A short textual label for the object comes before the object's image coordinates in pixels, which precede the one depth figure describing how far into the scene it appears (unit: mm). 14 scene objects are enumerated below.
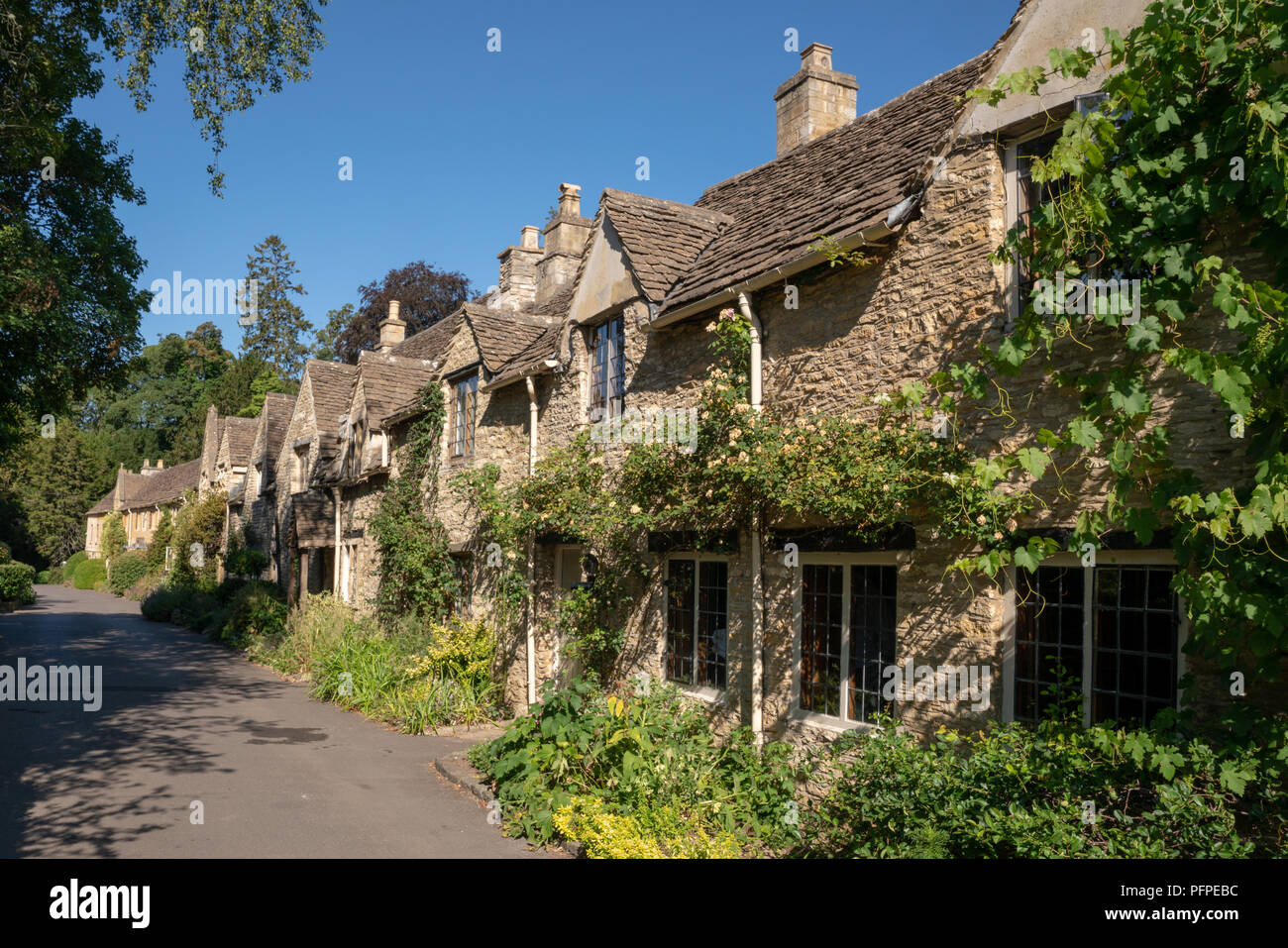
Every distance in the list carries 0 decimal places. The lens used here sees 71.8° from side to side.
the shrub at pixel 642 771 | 8508
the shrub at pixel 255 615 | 24547
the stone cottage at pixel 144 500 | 54312
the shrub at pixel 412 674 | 14656
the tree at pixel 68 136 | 12984
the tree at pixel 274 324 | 67188
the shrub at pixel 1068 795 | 4988
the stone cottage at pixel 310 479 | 26359
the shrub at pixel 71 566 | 60219
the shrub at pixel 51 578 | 63812
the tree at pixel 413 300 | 44031
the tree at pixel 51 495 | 59719
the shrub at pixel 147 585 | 46531
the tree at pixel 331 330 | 61281
